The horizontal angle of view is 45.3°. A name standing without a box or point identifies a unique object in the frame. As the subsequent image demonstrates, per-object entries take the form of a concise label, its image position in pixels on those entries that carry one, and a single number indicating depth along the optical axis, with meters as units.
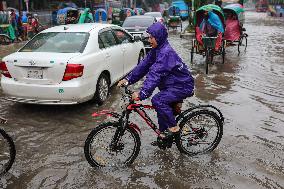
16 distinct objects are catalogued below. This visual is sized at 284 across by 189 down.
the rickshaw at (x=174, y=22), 28.08
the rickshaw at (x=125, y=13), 30.44
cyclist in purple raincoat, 4.47
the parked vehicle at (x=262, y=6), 69.81
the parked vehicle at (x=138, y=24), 15.17
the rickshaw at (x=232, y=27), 13.75
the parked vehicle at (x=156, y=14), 25.91
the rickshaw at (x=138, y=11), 36.75
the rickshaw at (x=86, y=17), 15.04
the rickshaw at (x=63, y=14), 23.10
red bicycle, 4.64
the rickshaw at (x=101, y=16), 27.94
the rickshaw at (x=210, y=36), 11.08
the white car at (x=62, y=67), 6.47
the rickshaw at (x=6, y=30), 18.69
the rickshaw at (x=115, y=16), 28.53
